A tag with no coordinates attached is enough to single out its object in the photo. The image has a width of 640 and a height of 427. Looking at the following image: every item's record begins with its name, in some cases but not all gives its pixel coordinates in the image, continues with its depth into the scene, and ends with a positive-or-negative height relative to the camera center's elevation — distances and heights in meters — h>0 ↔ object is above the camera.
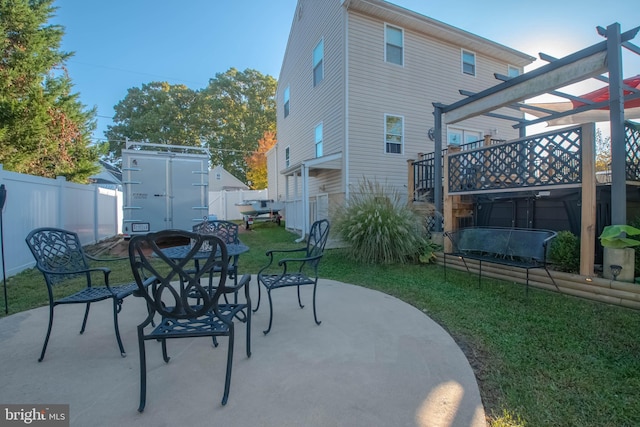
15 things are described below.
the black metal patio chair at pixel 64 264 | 2.33 -0.46
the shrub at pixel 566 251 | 3.82 -0.51
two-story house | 8.52 +3.94
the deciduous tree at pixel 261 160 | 24.91 +4.43
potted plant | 3.18 -0.46
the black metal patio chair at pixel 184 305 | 1.69 -0.57
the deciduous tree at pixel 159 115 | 24.64 +8.12
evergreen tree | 8.01 +3.29
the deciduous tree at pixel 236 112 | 25.77 +8.77
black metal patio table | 2.64 -0.39
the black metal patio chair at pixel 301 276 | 2.86 -0.66
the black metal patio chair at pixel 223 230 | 3.74 -0.22
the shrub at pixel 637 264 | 3.41 -0.59
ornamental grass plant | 5.36 -0.34
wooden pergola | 3.44 +1.74
